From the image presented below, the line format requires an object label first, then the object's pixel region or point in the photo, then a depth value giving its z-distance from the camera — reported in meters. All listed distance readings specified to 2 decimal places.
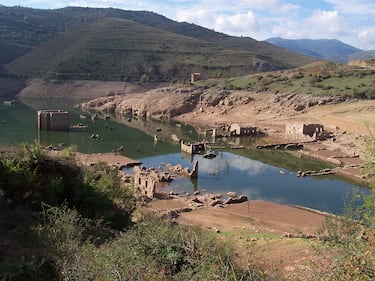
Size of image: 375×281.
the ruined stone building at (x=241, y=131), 60.78
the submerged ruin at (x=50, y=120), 59.38
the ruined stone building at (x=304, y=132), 56.16
